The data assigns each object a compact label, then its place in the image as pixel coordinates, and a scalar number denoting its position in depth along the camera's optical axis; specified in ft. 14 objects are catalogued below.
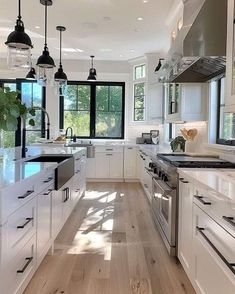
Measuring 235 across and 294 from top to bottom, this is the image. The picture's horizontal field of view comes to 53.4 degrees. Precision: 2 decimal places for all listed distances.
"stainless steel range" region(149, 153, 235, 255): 6.92
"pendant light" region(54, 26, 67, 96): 12.84
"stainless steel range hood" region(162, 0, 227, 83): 6.05
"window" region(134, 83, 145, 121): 18.74
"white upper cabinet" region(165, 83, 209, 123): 9.98
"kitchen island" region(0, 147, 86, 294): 4.13
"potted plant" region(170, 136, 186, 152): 11.20
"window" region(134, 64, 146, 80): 18.73
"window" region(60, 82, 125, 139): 20.09
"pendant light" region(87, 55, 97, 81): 16.75
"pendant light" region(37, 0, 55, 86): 10.29
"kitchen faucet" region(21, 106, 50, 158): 7.90
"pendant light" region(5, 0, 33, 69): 7.60
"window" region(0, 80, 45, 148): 19.95
